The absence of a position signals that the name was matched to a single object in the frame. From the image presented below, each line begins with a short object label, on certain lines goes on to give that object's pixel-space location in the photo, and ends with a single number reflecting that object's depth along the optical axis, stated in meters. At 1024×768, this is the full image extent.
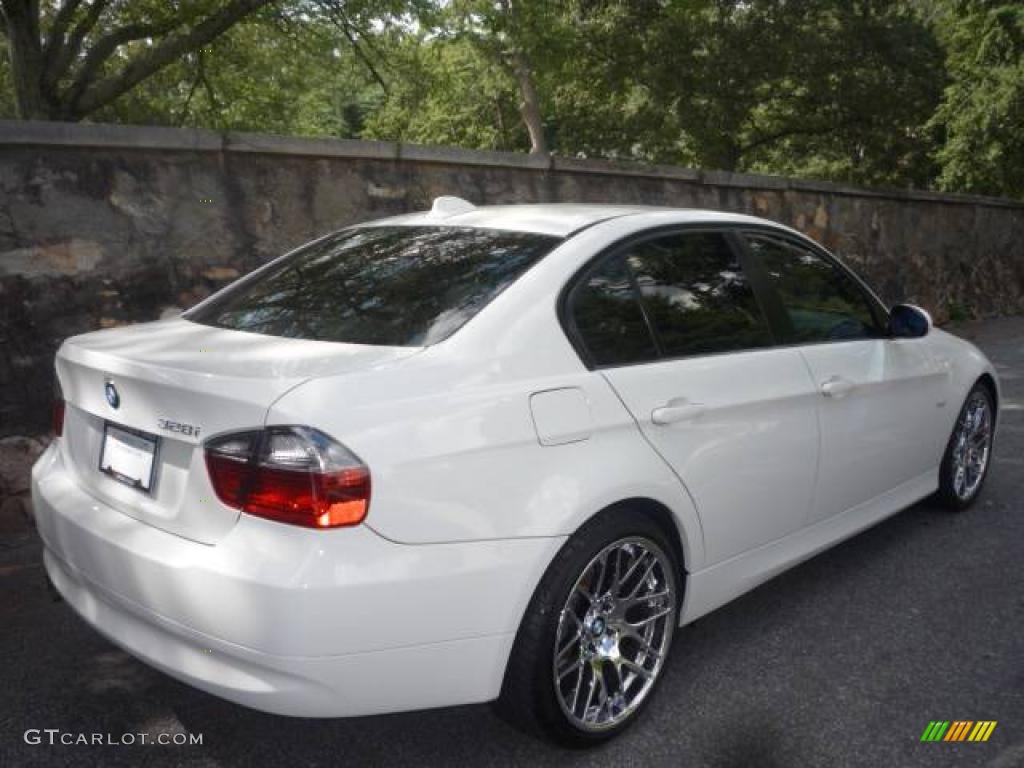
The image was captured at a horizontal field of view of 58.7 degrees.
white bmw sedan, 2.10
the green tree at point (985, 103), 16.12
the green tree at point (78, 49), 10.15
